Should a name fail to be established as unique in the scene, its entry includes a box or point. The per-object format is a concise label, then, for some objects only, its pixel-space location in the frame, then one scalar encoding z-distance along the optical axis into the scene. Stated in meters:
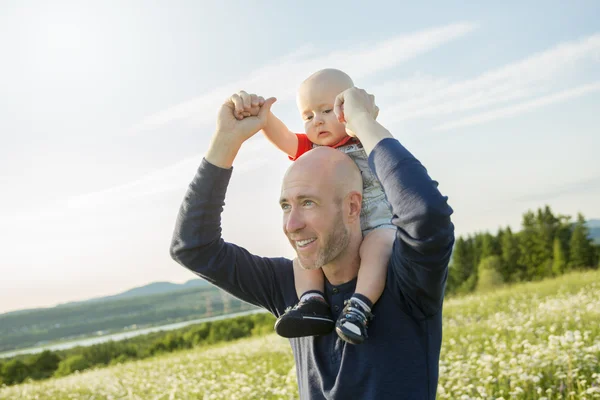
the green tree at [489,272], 50.06
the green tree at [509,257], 57.03
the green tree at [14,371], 22.62
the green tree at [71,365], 23.08
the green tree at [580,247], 52.00
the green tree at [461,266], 60.22
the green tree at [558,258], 52.41
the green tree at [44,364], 23.62
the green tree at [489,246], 58.84
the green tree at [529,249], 55.94
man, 2.24
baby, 2.52
